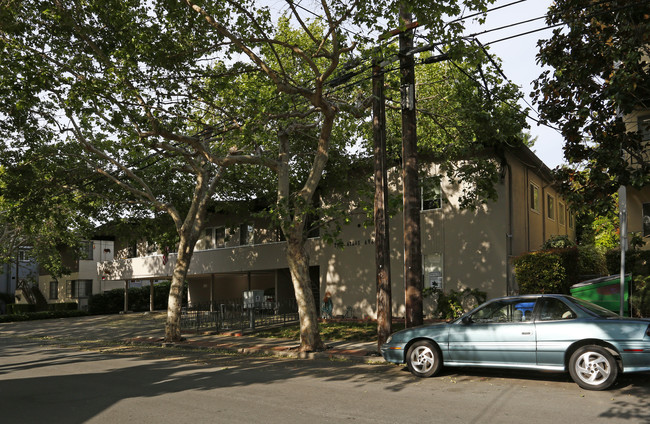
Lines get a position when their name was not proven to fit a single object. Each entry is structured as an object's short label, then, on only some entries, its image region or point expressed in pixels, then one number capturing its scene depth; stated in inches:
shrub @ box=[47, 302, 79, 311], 1585.9
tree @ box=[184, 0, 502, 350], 432.5
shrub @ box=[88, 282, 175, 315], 1457.9
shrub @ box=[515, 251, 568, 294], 628.7
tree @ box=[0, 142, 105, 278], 703.7
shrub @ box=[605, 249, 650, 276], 578.2
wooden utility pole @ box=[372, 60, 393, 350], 489.1
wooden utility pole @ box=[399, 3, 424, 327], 472.4
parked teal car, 315.0
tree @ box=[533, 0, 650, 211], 434.8
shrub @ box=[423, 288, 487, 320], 617.7
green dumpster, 507.8
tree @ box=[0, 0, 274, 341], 501.0
